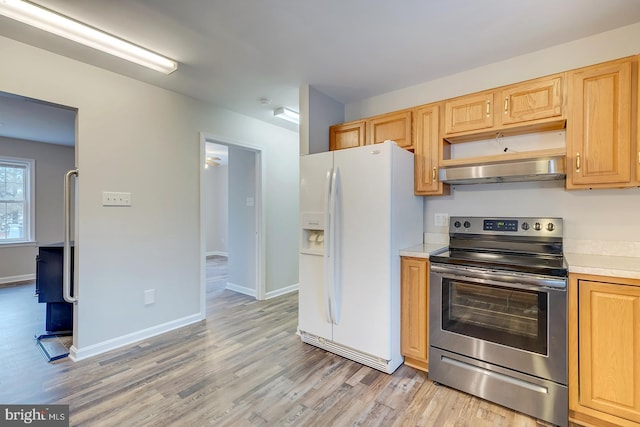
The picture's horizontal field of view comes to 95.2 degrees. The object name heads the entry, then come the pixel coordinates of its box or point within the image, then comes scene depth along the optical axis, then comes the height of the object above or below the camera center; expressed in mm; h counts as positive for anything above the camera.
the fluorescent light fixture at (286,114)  3484 +1212
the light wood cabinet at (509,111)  2004 +762
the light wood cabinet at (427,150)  2453 +539
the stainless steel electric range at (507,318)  1696 -681
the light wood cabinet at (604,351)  1540 -756
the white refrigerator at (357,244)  2221 -255
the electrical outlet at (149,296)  2838 -822
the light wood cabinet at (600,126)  1787 +553
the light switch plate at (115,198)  2564 +126
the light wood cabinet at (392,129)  2592 +776
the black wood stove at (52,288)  2799 -726
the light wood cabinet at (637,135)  1753 +468
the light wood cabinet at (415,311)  2217 -761
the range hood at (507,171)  1883 +292
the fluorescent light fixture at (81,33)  1751 +1206
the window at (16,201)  4871 +195
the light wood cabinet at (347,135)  2877 +790
